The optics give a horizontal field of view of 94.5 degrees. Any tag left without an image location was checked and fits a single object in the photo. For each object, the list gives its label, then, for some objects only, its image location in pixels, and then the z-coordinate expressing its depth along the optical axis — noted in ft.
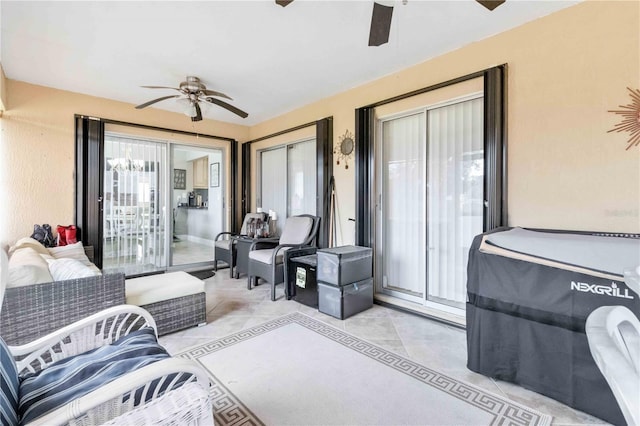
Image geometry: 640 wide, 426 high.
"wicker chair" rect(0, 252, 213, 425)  2.92
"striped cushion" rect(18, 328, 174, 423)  3.50
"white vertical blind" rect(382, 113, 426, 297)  10.61
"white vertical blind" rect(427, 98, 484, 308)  9.14
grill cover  4.99
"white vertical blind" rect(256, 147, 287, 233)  16.31
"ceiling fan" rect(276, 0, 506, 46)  5.00
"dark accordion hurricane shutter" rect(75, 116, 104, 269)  12.59
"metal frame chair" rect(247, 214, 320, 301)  11.72
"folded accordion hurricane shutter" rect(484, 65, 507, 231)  8.04
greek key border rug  5.17
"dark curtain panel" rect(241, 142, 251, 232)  17.95
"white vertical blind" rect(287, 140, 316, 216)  14.66
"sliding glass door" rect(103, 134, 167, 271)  13.84
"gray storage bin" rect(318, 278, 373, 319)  9.59
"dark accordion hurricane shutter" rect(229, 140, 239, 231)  17.74
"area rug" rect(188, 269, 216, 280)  14.88
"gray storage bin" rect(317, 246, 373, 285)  9.64
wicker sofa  5.93
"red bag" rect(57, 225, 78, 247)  11.95
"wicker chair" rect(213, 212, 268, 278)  14.67
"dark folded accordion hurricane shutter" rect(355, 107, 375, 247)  11.50
